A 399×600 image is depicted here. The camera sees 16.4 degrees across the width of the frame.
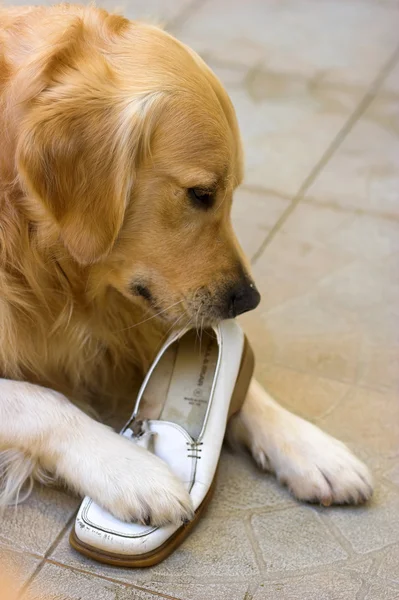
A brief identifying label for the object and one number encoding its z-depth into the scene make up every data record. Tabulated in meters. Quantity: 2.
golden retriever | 1.22
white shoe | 1.23
